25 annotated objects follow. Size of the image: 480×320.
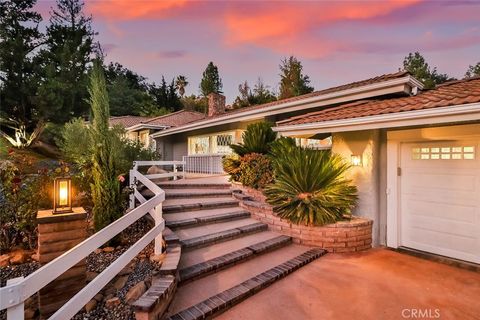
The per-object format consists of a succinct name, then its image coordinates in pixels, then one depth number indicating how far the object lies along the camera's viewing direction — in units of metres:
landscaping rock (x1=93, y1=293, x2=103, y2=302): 3.35
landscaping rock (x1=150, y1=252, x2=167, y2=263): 4.08
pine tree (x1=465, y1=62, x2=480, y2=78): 28.66
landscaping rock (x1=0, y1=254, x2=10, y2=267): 4.32
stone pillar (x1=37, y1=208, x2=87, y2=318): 3.21
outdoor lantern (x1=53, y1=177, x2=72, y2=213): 3.58
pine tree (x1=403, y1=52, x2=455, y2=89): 26.98
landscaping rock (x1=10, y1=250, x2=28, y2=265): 4.40
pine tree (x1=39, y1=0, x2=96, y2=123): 16.78
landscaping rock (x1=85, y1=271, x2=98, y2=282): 3.85
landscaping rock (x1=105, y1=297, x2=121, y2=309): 3.21
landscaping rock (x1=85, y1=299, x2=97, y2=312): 3.19
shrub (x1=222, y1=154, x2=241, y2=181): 8.38
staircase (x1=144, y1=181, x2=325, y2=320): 3.48
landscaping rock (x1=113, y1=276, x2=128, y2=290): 3.64
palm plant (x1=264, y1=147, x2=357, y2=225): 5.62
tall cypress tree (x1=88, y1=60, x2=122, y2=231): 4.86
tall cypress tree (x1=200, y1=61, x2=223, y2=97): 36.88
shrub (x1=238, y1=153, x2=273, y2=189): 7.50
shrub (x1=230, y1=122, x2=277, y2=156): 8.39
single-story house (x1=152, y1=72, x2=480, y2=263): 4.68
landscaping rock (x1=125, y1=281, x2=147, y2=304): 3.25
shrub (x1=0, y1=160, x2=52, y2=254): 4.80
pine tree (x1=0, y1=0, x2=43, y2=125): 16.28
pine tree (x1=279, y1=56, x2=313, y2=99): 26.75
